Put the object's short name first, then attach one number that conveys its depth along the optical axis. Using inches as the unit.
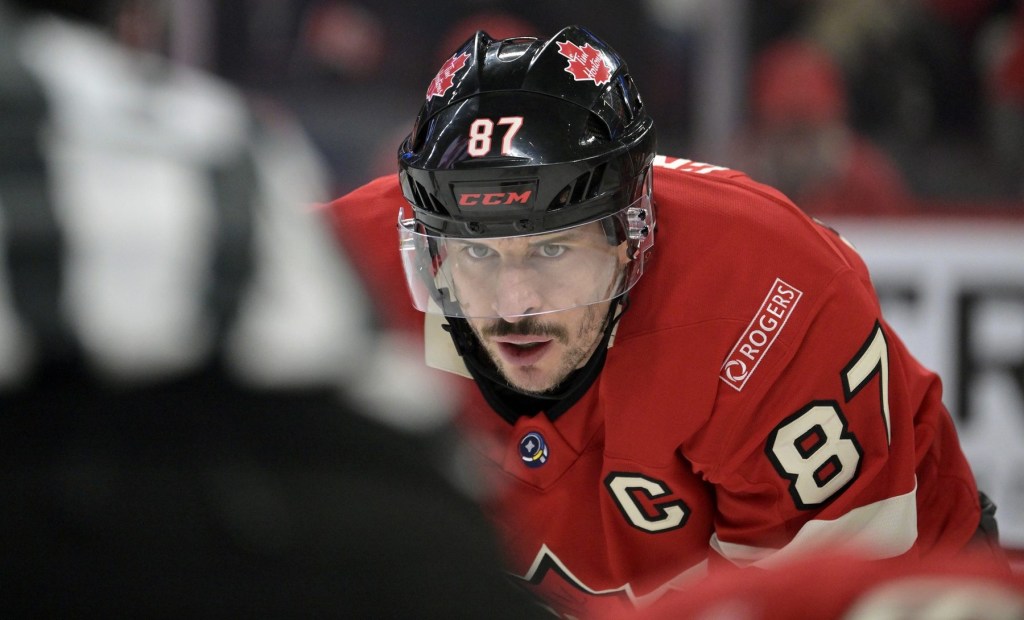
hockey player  217.6
